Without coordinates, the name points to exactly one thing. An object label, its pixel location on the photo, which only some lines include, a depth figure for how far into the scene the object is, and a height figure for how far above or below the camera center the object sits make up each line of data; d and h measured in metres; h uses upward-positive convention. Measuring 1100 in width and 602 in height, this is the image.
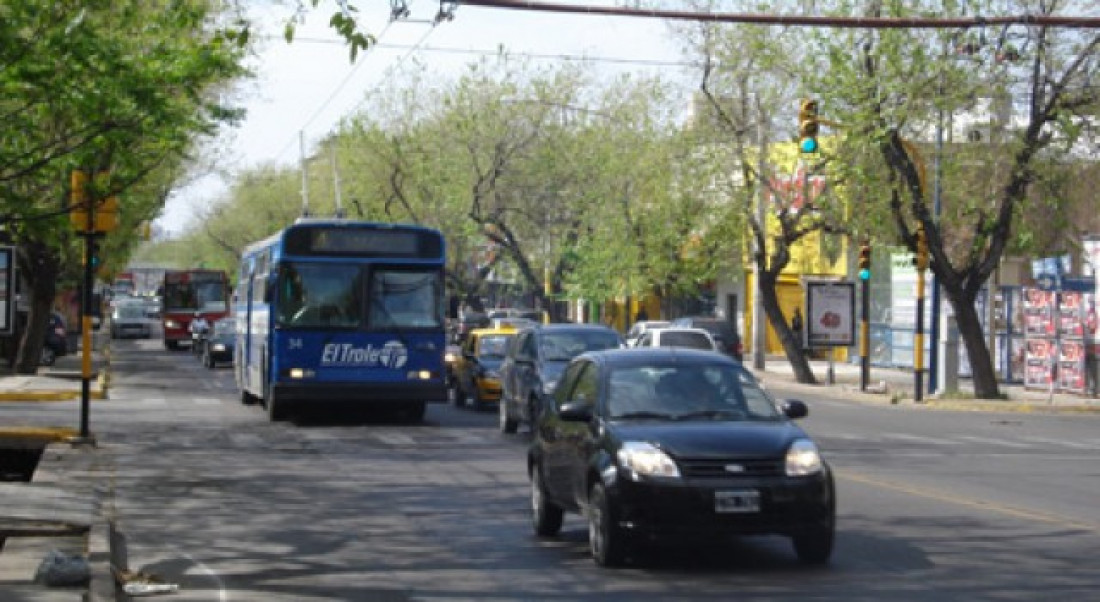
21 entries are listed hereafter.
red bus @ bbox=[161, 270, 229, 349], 70.44 +1.19
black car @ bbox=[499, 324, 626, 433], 23.97 -0.47
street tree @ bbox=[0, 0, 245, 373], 17.42 +2.69
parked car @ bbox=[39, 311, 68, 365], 50.19 -0.57
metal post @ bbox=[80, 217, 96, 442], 22.13 -0.01
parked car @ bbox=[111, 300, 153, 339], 85.50 +0.22
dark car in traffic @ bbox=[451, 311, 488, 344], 59.19 +0.16
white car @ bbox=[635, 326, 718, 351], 36.38 -0.16
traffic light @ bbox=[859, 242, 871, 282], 41.03 +1.76
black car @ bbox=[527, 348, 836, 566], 11.26 -0.90
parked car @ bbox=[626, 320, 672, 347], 46.44 +0.06
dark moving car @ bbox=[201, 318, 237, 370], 50.88 -0.53
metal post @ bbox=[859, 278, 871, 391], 42.06 -0.12
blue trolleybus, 26.20 +0.22
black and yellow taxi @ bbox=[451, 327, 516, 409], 31.12 -0.69
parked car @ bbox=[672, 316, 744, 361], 44.50 -0.04
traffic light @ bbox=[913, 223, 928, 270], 37.41 +1.82
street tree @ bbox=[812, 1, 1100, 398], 35.44 +4.71
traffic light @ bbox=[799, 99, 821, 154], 31.56 +3.98
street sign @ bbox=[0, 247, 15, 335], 20.42 +0.43
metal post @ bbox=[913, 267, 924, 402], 38.00 -0.40
